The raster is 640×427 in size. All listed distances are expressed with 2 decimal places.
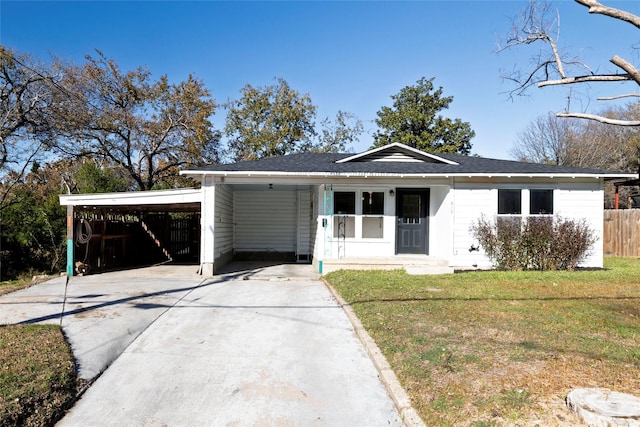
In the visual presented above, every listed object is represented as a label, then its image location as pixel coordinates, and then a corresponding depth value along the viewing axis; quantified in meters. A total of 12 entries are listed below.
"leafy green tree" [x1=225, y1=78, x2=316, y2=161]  29.28
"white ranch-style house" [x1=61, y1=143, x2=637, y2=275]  11.30
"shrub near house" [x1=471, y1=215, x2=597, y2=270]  11.32
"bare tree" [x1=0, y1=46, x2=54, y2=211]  18.02
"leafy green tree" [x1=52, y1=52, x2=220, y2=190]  20.69
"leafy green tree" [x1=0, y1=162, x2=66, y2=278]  14.07
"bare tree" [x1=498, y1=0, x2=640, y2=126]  5.00
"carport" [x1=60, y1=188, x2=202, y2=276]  10.82
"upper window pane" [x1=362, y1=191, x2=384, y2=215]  12.17
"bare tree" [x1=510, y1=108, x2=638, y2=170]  29.00
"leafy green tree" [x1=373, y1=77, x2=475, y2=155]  30.91
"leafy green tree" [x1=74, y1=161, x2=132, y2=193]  18.42
